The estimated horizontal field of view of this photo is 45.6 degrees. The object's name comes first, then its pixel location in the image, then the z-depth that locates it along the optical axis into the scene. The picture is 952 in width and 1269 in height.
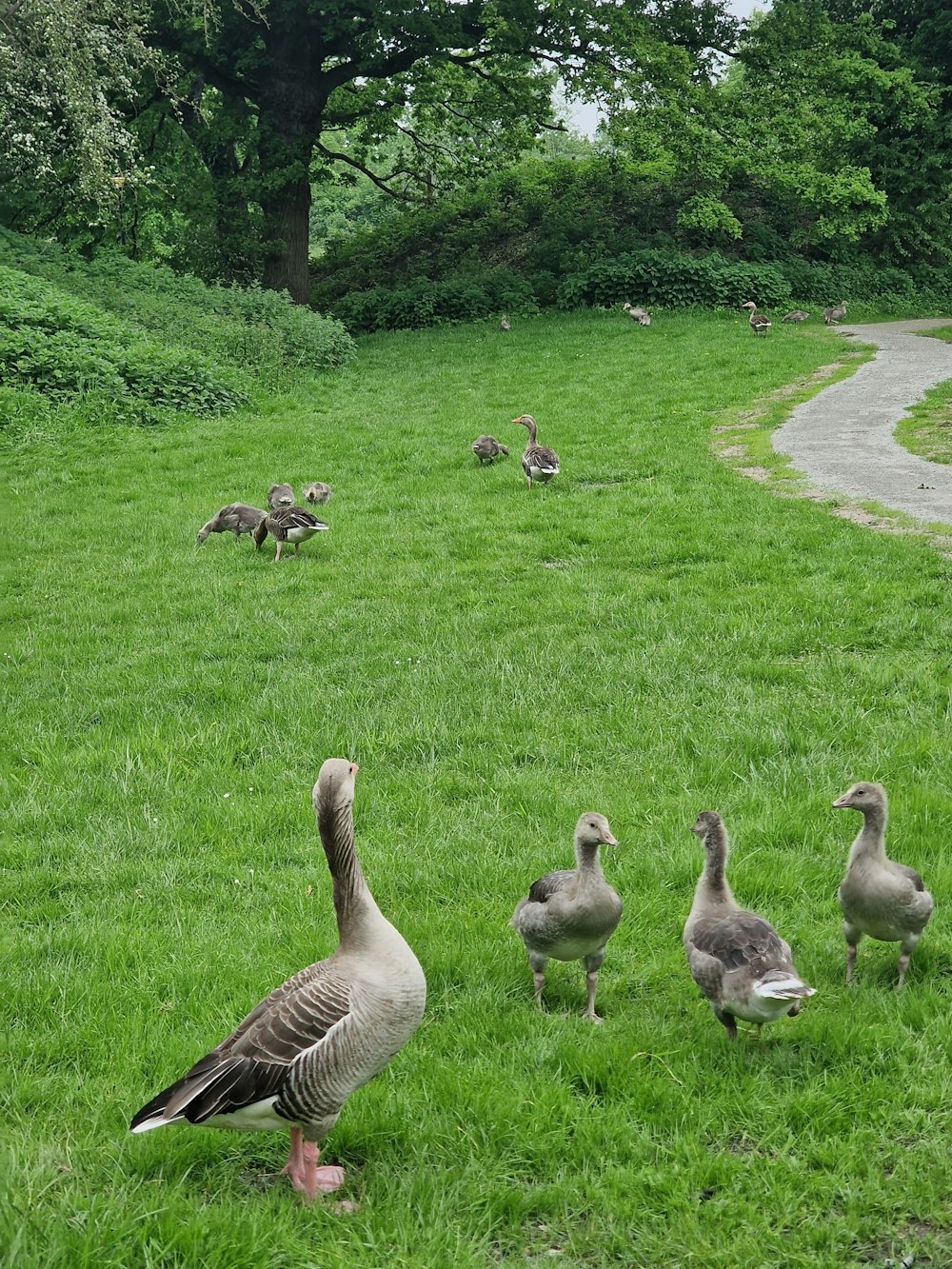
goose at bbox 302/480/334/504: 14.64
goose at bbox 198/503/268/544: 13.46
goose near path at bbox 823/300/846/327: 33.69
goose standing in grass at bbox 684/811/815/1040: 4.02
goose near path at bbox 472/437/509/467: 16.80
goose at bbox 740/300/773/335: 29.95
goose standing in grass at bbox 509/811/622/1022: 4.54
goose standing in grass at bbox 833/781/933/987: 4.61
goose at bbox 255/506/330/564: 12.48
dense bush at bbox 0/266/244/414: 20.30
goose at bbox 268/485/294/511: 14.09
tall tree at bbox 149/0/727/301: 29.85
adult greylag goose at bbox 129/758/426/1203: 3.40
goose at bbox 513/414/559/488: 15.05
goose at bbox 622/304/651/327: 31.58
